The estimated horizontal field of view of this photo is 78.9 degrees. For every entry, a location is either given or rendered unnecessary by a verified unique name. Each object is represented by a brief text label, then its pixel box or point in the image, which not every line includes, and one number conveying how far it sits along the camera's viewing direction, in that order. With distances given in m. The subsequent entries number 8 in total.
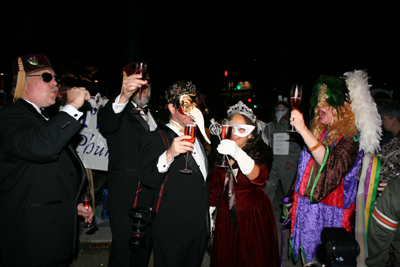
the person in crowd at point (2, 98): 5.42
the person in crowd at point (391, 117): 3.48
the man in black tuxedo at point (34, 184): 1.89
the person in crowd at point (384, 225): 2.07
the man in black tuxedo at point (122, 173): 2.79
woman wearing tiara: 2.68
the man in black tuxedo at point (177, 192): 2.21
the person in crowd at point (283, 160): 5.45
